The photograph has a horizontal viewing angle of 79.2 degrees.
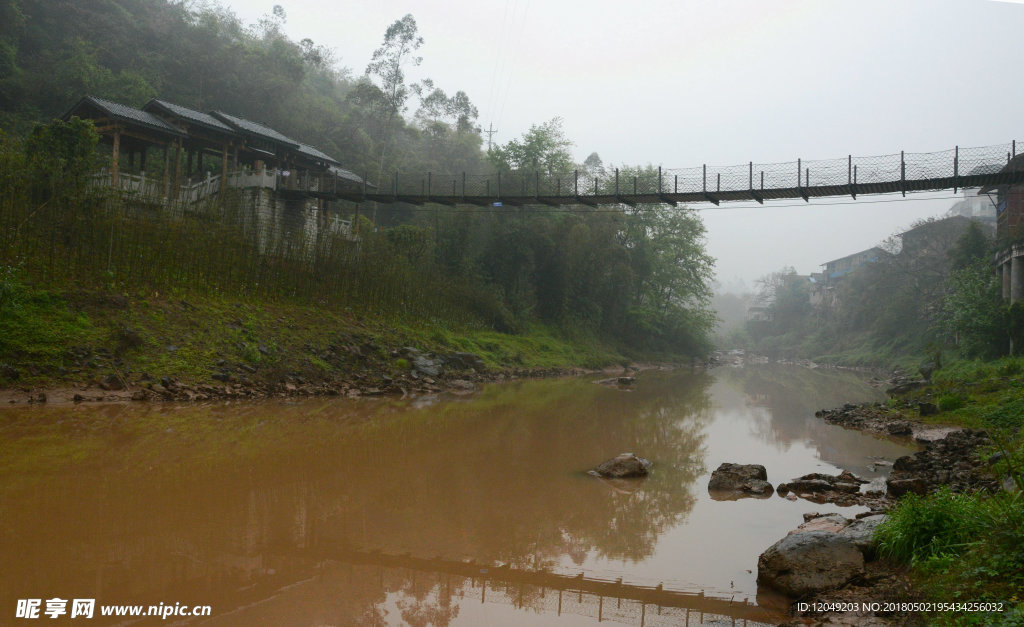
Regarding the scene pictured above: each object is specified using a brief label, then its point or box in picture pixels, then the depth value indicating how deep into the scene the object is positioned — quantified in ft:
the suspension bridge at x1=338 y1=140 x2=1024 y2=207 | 40.47
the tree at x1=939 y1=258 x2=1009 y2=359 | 57.11
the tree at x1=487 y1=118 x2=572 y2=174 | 105.81
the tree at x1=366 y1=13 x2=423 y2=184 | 120.57
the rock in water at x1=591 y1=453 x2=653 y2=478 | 24.79
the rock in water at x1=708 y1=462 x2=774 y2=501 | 22.98
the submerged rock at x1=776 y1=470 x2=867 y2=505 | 21.91
